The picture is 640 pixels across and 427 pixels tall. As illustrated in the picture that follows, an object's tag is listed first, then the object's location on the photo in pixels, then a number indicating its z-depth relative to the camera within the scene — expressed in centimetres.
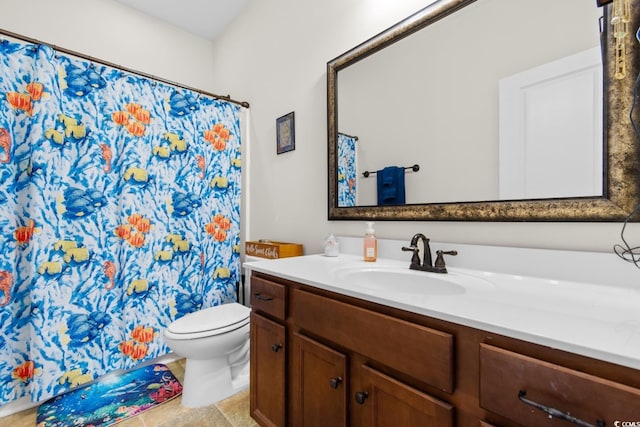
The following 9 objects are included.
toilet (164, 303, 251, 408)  152
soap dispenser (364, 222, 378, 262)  135
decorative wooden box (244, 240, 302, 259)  177
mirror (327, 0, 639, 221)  87
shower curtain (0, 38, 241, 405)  154
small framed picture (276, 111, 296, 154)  195
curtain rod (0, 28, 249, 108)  149
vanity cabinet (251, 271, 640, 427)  50
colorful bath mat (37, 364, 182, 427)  149
